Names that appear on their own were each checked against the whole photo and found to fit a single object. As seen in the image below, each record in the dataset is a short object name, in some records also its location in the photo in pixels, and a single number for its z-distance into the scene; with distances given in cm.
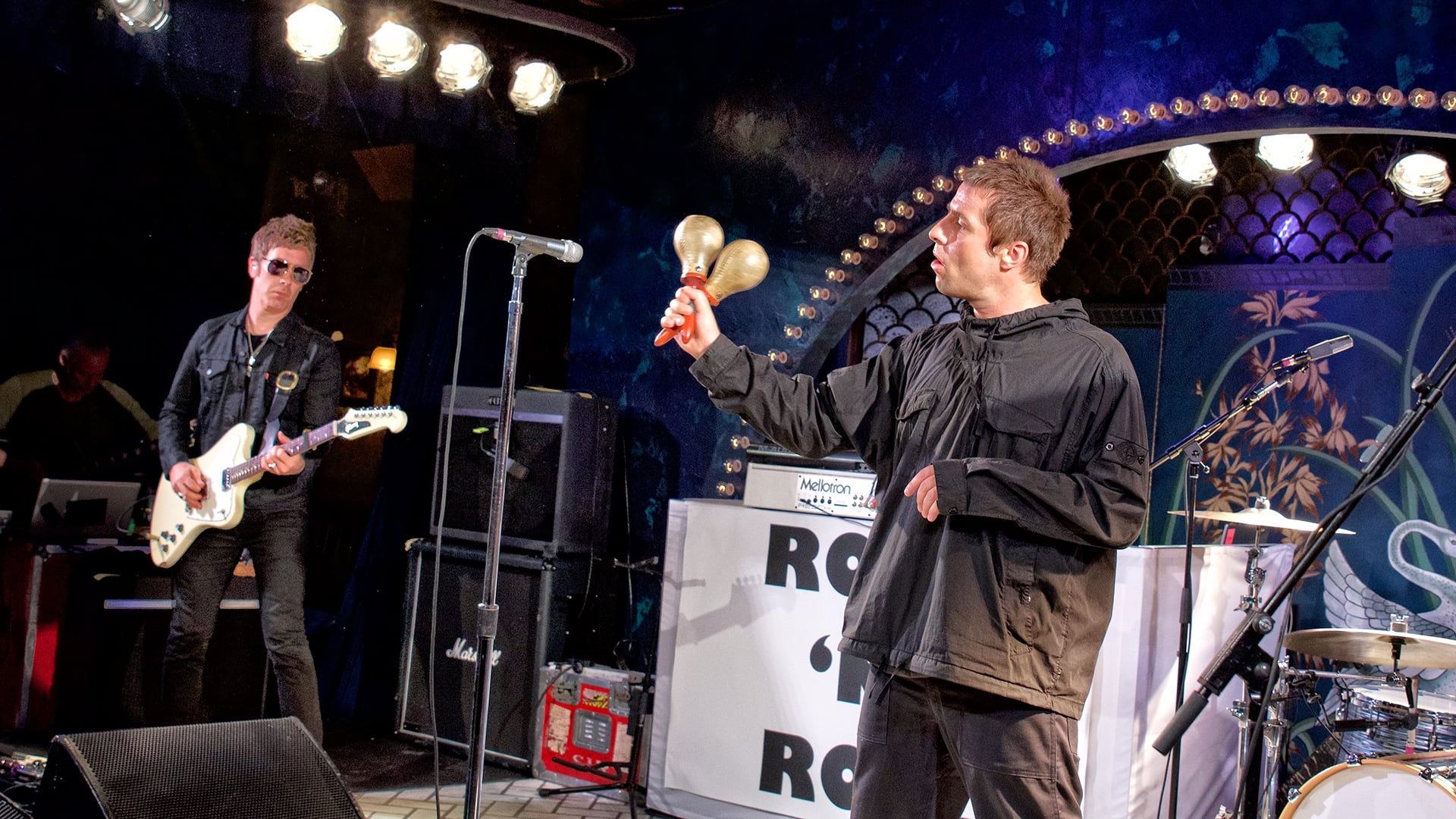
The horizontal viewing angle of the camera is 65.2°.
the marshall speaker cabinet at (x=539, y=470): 462
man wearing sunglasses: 406
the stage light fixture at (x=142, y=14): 418
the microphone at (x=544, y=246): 267
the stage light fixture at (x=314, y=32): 456
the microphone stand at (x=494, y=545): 256
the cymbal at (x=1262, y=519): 345
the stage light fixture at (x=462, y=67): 480
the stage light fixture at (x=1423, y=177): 397
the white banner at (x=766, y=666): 366
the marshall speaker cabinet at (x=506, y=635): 453
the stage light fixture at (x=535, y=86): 502
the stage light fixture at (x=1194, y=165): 541
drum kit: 305
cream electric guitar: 407
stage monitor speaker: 201
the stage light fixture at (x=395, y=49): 470
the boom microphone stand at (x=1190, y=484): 296
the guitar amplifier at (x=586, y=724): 432
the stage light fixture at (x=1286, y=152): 430
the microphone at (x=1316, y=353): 286
